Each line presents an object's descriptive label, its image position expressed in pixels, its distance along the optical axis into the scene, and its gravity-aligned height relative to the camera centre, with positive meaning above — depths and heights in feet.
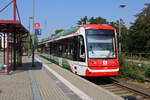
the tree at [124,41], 124.07 +5.74
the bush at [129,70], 44.83 -5.00
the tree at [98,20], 217.17 +34.30
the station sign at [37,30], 62.08 +6.80
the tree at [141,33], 107.86 +9.80
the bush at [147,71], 49.49 -5.49
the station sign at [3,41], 45.17 +2.54
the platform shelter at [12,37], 37.19 +3.67
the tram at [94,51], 35.14 -0.08
